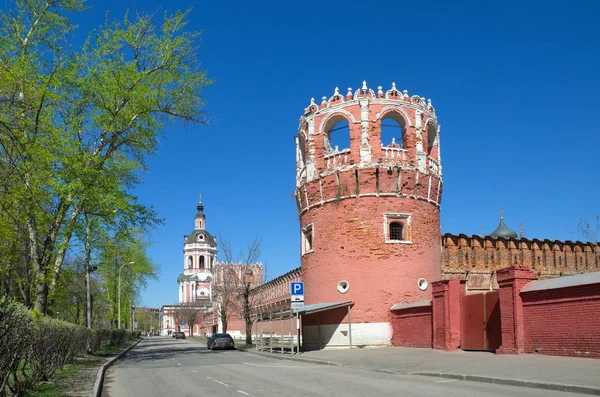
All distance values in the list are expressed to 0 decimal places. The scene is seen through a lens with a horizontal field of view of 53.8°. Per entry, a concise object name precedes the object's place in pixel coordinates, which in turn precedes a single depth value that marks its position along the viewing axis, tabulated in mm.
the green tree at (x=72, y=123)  22703
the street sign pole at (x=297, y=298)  26906
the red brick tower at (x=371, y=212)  29125
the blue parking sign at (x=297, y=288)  27016
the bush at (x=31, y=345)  9375
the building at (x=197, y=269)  132125
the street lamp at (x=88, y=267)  30773
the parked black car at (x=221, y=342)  40812
